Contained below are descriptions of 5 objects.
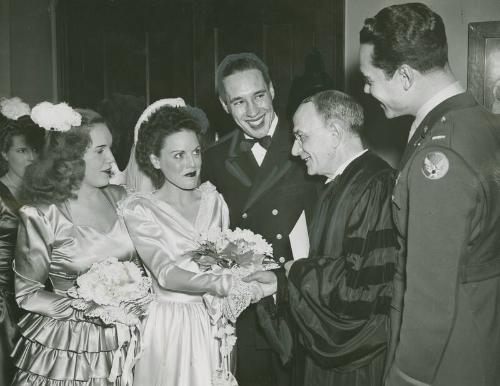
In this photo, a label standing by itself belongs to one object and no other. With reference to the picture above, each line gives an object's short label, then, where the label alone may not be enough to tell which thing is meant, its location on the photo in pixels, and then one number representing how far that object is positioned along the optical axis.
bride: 2.92
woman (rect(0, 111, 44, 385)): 3.79
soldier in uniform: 1.76
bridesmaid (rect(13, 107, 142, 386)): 2.79
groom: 3.32
